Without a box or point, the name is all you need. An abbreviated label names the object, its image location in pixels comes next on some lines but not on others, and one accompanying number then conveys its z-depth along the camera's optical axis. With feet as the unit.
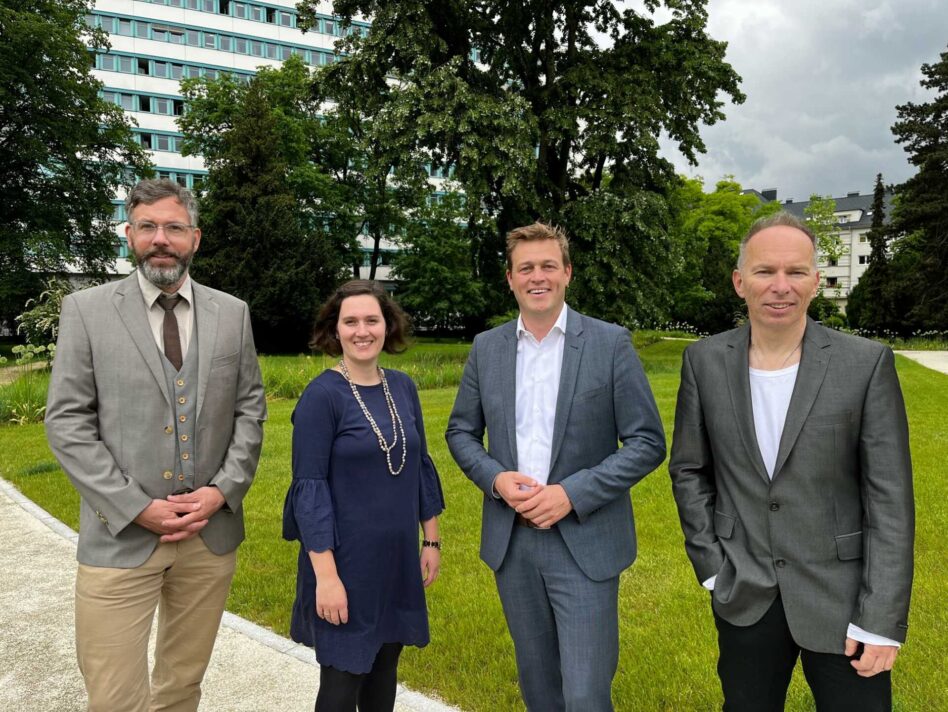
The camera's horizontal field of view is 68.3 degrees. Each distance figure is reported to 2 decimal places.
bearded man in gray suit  9.22
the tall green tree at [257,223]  108.88
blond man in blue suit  9.07
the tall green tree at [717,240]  151.33
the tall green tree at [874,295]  142.82
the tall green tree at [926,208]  126.52
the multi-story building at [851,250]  277.85
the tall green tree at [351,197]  138.62
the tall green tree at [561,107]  62.18
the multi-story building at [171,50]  171.12
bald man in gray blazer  7.38
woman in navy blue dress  9.17
